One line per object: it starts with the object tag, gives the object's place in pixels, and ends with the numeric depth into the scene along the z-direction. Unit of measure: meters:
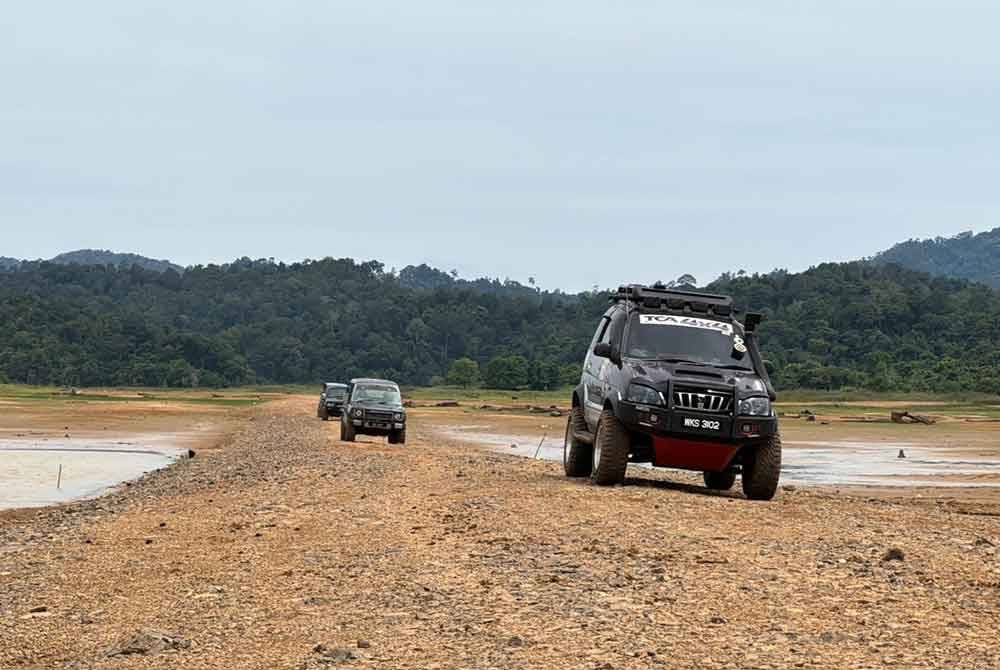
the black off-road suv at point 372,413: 40.19
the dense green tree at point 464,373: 171.25
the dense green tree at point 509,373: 158.62
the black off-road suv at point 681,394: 17.52
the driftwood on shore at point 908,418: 72.70
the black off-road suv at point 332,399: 61.97
